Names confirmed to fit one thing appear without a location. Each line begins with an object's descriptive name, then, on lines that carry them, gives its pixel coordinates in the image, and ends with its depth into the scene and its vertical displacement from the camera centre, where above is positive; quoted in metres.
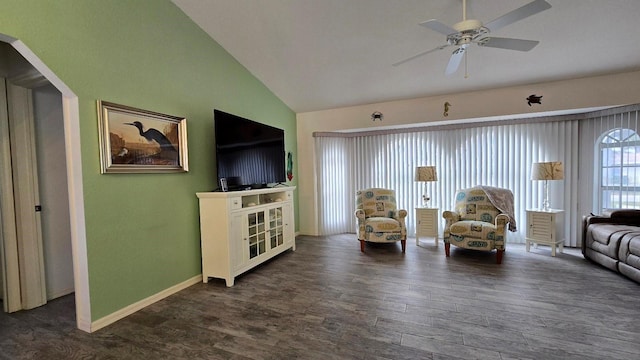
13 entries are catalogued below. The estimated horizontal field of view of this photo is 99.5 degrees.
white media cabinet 3.01 -0.68
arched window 3.76 -0.10
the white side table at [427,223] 4.46 -0.90
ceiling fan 1.90 +1.09
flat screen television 3.16 +0.29
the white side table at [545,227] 3.79 -0.90
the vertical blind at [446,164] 4.25 +0.08
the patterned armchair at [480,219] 3.61 -0.77
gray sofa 2.87 -0.90
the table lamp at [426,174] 4.44 -0.08
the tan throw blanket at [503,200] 3.93 -0.49
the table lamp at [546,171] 3.75 -0.08
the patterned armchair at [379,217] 4.12 -0.78
